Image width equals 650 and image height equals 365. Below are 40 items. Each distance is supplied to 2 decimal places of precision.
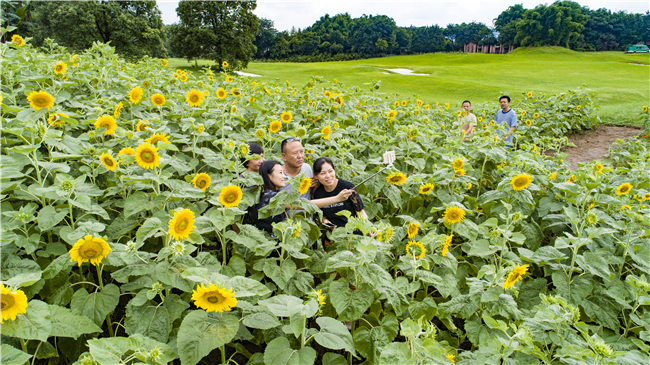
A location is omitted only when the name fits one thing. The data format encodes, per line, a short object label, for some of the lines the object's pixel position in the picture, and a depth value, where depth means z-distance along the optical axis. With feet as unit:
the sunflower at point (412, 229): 8.27
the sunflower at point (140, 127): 11.12
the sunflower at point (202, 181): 8.41
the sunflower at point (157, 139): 8.44
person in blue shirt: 26.58
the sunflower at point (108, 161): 8.21
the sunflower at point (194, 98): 12.79
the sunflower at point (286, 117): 14.32
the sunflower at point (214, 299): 5.13
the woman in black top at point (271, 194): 9.96
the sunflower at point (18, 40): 15.76
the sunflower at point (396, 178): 11.17
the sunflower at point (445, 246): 8.39
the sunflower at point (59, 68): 11.82
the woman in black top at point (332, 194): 11.12
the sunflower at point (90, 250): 5.84
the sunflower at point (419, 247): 7.89
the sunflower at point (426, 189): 10.75
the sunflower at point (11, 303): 4.46
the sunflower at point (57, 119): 8.89
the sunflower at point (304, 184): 8.10
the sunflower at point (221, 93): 13.83
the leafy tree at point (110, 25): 93.86
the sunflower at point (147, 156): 7.66
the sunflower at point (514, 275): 7.45
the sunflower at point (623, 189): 10.55
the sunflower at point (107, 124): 9.93
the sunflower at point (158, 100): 12.48
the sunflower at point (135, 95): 11.89
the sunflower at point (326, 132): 13.26
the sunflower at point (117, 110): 11.38
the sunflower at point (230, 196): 7.13
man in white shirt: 11.47
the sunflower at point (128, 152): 8.11
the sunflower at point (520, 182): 9.77
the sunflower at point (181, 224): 6.07
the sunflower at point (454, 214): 9.02
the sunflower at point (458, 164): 11.30
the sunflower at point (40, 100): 9.00
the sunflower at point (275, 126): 12.88
